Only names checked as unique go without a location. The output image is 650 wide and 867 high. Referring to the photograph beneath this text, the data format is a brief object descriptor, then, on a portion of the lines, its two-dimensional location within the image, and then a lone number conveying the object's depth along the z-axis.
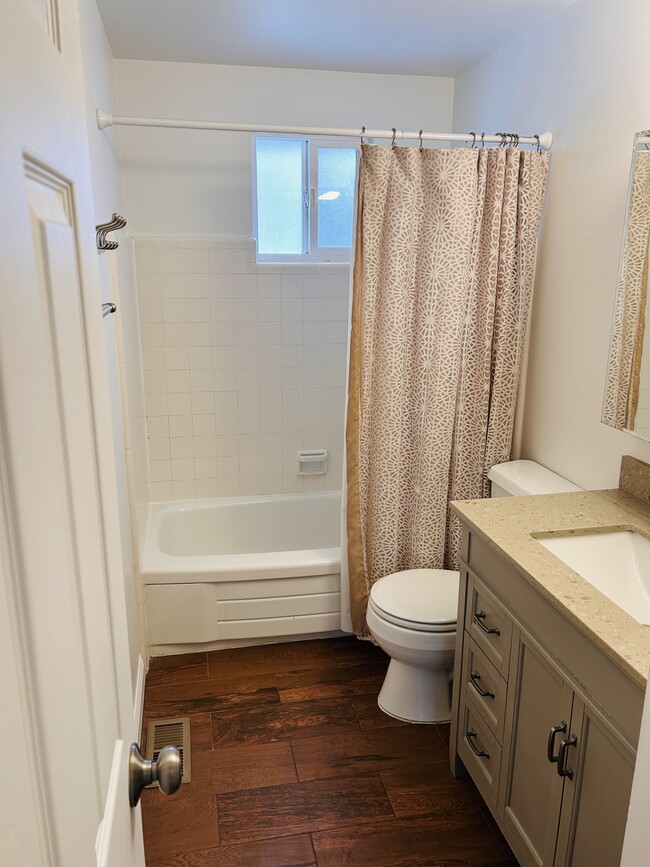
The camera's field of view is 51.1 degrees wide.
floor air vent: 2.31
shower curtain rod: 2.40
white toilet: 2.32
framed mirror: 1.98
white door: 0.47
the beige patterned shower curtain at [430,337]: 2.46
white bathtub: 2.79
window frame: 3.29
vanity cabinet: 1.37
